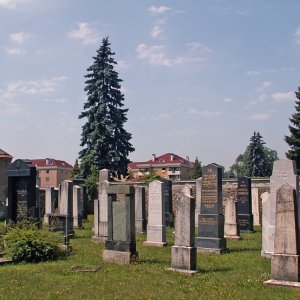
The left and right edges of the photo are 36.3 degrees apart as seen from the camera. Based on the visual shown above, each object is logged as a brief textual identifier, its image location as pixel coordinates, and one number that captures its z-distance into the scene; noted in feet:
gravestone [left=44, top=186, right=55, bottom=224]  84.66
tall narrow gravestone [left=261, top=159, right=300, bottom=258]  40.88
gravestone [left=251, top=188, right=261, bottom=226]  87.20
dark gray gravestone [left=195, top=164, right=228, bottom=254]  47.98
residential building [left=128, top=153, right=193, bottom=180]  357.00
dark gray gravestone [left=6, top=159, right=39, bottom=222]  53.01
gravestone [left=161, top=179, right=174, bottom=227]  80.38
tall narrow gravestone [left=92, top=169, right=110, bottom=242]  55.21
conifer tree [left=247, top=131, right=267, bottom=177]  222.07
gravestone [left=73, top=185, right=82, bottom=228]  76.43
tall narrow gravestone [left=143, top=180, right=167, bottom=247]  53.78
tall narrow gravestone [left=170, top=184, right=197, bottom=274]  34.68
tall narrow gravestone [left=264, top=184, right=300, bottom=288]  29.07
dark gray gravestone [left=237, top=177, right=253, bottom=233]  69.21
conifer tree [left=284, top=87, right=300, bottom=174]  148.15
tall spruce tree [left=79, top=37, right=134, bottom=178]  131.75
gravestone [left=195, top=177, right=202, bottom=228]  69.97
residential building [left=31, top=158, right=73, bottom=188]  350.64
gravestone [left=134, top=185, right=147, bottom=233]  67.77
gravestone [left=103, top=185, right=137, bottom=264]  39.09
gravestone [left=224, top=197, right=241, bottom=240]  60.64
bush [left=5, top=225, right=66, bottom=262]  39.96
